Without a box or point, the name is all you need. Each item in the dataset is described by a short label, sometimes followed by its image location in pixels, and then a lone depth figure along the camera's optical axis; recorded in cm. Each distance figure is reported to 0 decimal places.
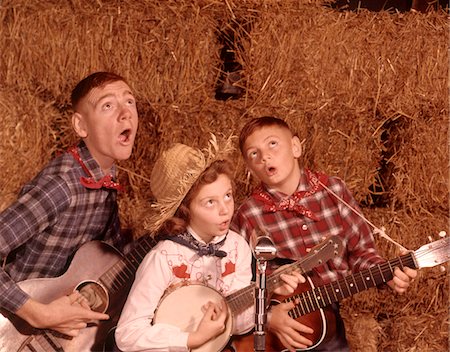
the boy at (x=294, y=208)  276
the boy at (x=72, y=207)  259
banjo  249
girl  246
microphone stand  222
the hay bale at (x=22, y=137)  298
